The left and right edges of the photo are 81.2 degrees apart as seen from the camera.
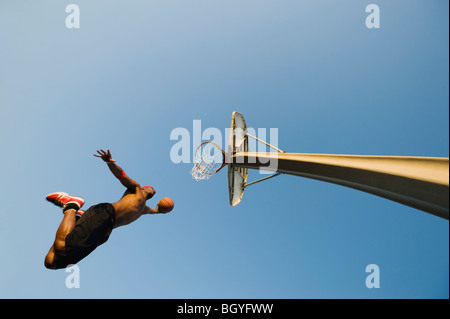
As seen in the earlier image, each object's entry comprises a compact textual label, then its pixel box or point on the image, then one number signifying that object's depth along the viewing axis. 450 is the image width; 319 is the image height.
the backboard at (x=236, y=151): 9.86
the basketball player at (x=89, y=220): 5.46
